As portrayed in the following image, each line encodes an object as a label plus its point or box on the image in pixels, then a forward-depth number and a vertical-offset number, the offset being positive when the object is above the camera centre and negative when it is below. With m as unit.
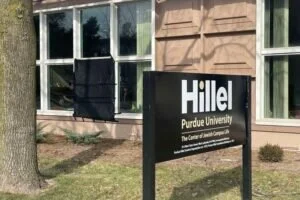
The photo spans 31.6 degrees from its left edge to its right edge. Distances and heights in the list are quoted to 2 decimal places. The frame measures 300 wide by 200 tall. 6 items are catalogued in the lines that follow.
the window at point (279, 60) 9.80 +0.35
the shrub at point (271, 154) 8.57 -1.21
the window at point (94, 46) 11.97 +0.83
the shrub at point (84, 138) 11.20 -1.22
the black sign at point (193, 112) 4.54 -0.30
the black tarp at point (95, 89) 11.55 -0.19
